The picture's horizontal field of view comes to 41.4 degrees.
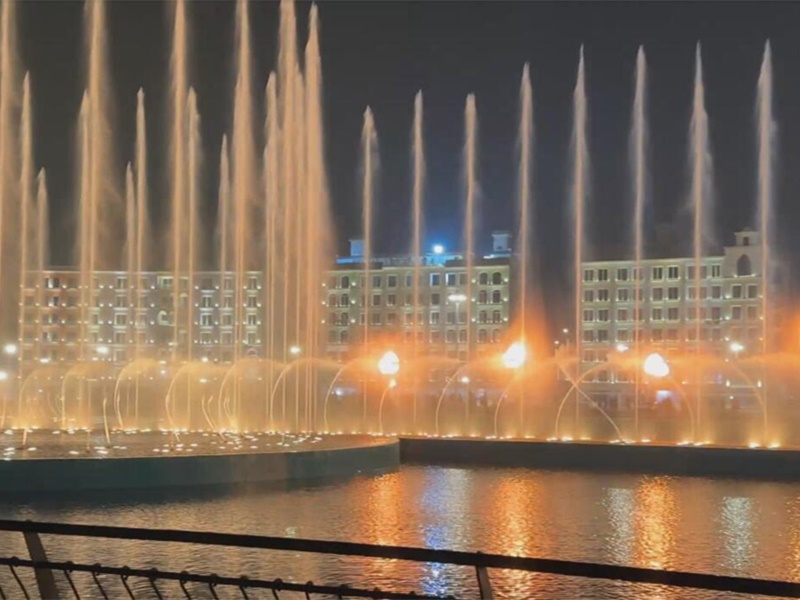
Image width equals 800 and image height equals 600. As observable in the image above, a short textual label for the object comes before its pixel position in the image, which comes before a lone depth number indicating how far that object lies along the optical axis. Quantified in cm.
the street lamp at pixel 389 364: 3719
